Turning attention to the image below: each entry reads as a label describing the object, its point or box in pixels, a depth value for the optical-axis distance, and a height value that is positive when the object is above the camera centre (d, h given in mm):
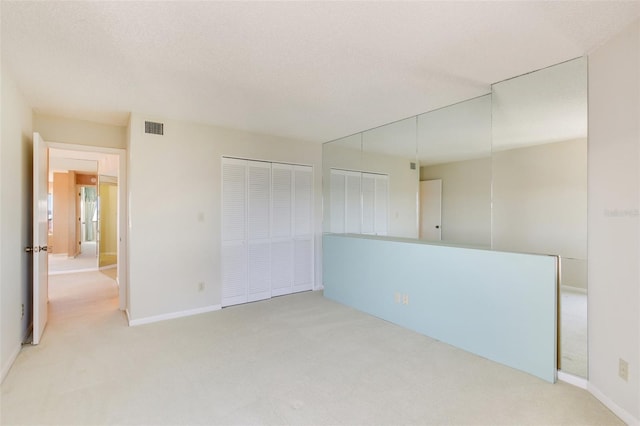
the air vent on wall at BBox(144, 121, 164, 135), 3857 +1072
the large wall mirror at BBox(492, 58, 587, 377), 2441 +314
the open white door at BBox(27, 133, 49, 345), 3137 -261
